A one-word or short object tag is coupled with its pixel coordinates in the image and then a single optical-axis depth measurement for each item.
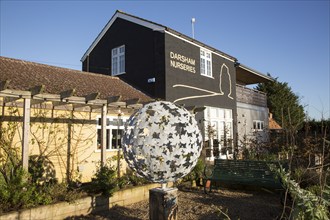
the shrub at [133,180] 7.75
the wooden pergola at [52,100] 6.37
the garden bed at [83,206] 5.31
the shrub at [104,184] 6.71
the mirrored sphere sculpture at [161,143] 3.52
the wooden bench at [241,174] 7.35
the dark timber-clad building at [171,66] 13.08
